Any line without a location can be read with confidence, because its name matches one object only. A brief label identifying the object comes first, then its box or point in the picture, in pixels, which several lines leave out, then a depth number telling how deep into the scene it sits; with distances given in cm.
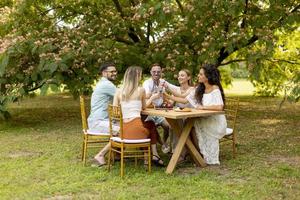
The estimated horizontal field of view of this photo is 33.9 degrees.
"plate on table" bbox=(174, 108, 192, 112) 628
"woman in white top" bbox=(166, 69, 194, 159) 710
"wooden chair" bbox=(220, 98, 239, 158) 697
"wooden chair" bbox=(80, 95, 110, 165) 654
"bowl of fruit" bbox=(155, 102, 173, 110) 674
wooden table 600
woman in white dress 649
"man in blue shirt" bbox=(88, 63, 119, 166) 674
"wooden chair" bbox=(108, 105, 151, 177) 593
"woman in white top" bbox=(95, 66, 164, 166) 605
